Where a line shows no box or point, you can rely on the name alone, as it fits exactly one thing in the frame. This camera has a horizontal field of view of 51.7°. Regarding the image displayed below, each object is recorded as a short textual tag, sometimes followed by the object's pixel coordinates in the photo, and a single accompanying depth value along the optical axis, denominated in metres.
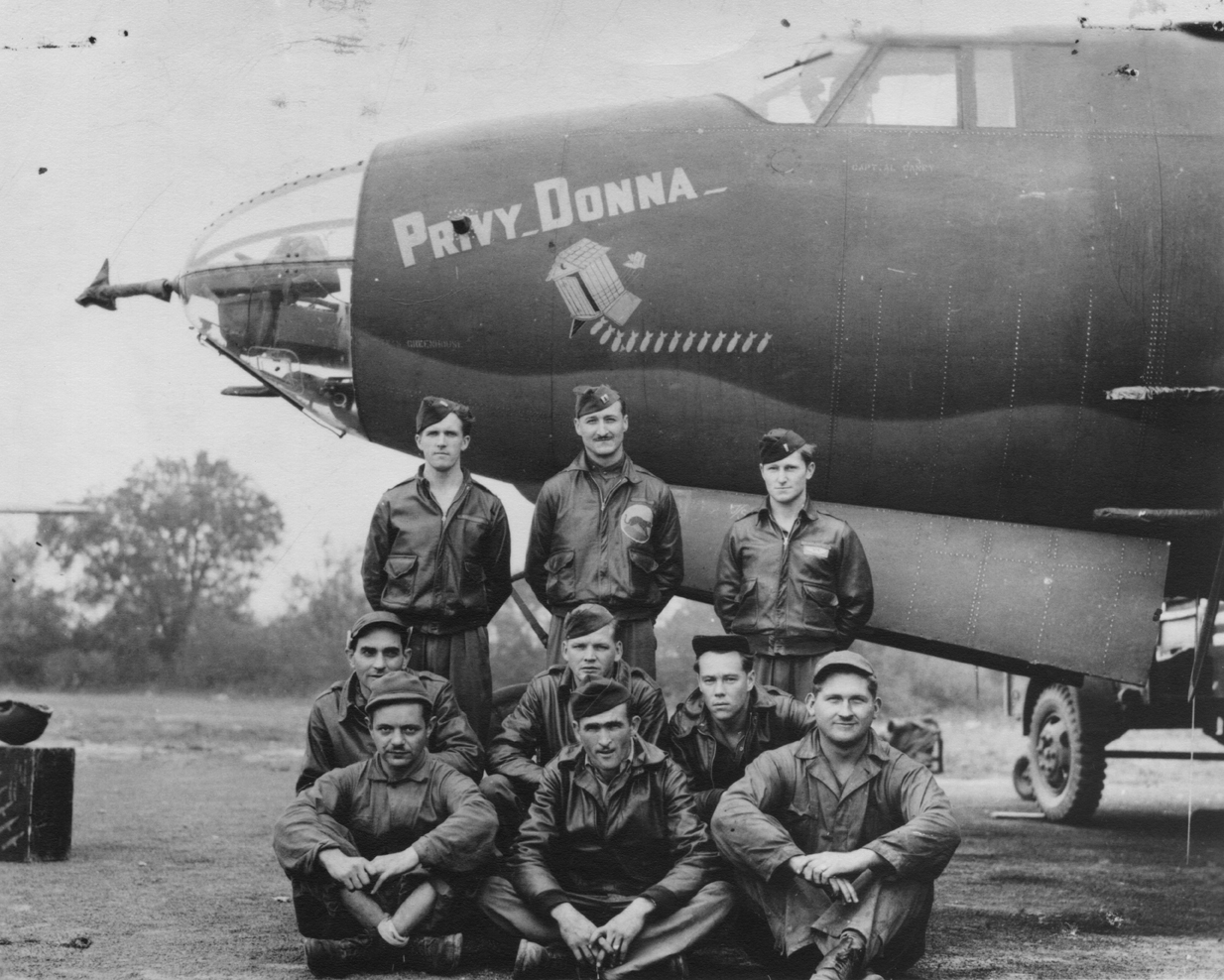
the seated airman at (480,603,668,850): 4.71
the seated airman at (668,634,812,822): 4.79
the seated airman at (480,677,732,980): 4.14
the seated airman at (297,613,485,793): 4.84
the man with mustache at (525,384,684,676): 5.20
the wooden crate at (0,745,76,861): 6.29
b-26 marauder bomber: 5.50
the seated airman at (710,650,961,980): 3.99
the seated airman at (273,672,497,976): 4.14
